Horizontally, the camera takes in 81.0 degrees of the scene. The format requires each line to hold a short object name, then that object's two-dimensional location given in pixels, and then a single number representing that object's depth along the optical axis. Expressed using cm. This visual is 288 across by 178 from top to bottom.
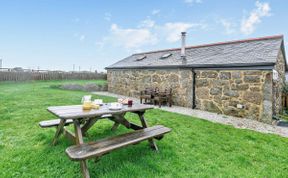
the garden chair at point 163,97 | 820
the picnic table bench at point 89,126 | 218
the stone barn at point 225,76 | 572
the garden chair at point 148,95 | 857
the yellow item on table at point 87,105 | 294
